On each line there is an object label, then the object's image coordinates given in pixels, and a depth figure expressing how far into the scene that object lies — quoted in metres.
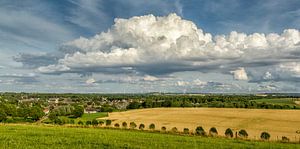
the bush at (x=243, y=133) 58.00
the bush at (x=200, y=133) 45.85
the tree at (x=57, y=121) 104.46
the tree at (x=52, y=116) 123.50
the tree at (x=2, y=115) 111.38
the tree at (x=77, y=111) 144.55
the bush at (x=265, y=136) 54.70
